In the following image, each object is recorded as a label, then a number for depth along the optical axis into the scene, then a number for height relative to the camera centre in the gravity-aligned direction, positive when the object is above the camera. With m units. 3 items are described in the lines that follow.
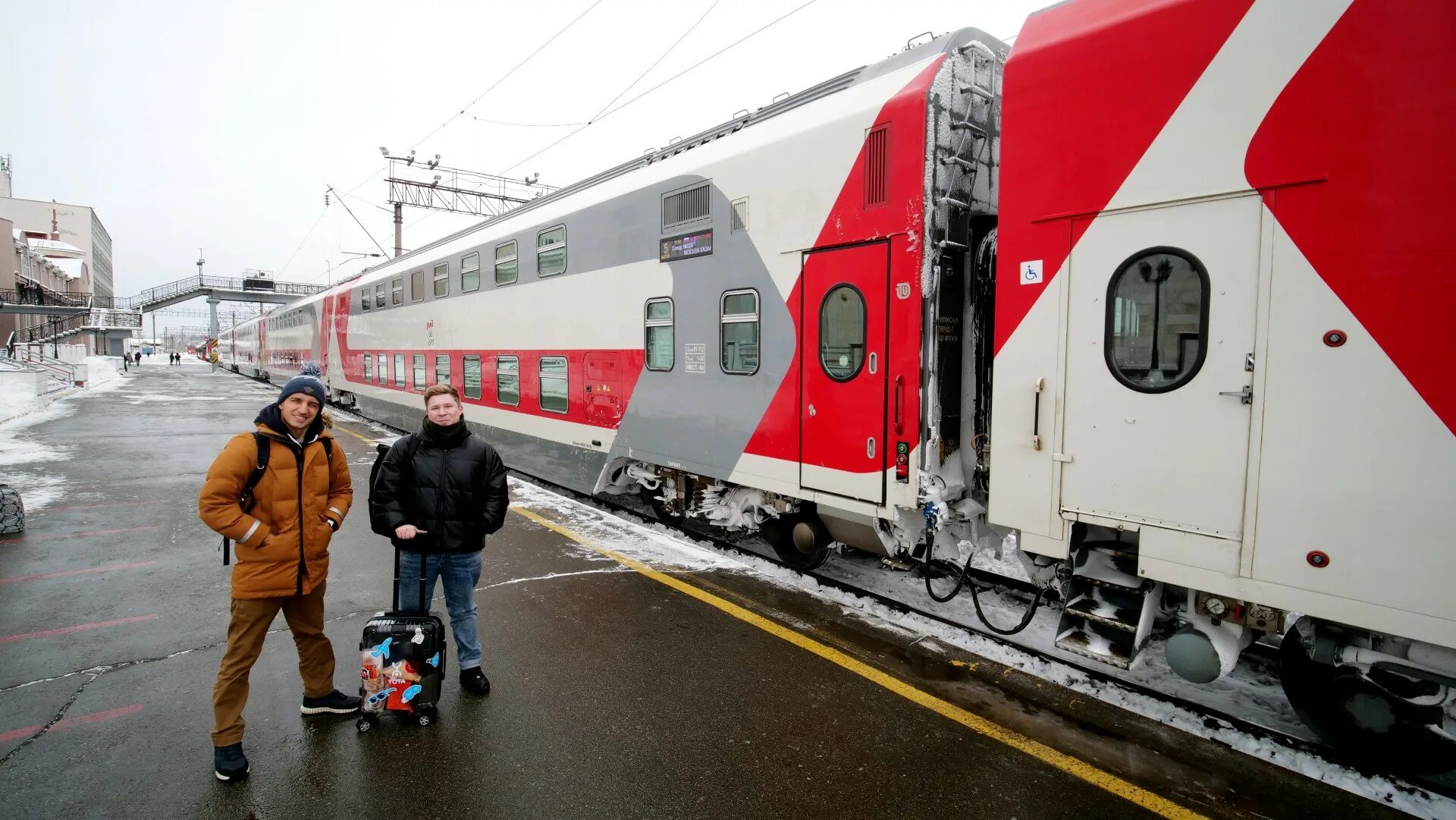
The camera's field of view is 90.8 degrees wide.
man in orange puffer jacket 3.38 -0.85
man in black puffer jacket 4.02 -0.78
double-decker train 2.99 +0.25
